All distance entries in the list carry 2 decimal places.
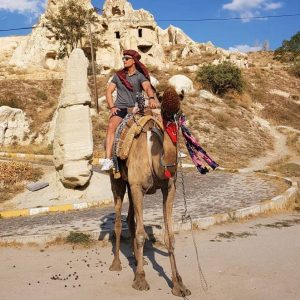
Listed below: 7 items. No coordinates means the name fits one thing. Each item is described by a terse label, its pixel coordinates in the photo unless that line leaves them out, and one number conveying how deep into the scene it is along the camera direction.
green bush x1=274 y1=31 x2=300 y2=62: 66.00
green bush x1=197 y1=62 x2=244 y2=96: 35.12
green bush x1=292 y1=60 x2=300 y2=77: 49.67
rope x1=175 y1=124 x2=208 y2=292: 5.10
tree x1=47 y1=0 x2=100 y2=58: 41.75
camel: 4.67
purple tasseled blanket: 5.02
